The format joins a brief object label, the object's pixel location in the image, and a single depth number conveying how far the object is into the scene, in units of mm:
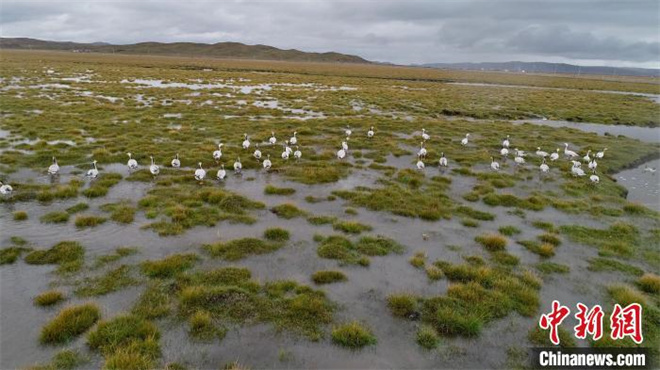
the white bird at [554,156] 24086
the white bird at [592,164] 22312
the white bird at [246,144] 24909
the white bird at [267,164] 21178
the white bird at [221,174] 19203
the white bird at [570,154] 26031
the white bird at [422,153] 24172
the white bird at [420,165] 22484
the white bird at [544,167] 22572
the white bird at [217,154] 21919
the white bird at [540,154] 24825
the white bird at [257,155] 22797
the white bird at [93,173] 18422
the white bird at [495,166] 23000
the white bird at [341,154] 24188
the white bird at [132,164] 20231
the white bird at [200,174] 18859
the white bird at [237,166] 20578
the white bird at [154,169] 19172
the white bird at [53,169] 18844
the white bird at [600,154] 25891
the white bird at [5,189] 15828
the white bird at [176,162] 20894
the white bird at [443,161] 23233
